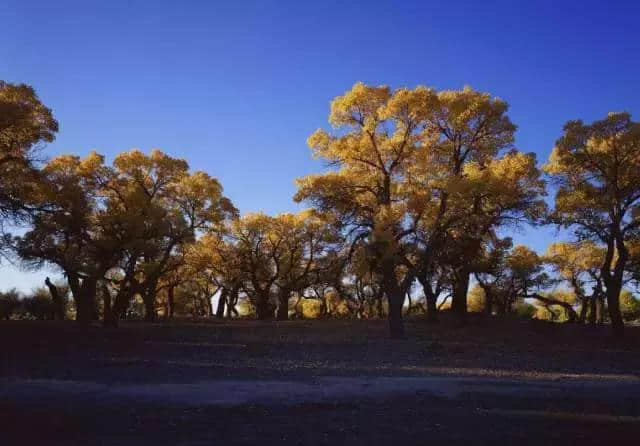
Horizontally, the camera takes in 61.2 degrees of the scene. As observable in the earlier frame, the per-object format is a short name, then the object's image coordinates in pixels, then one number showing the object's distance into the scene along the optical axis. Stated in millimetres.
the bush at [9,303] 46719
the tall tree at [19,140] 23234
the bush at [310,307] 75312
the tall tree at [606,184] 27375
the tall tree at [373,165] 26078
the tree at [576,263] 43688
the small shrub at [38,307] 49344
